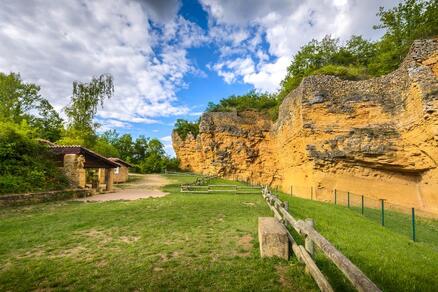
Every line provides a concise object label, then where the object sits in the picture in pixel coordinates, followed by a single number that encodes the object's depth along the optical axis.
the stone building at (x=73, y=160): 16.33
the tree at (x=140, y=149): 49.96
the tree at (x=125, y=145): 49.03
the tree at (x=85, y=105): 27.22
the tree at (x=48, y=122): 34.19
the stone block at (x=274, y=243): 4.84
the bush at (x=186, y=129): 43.56
